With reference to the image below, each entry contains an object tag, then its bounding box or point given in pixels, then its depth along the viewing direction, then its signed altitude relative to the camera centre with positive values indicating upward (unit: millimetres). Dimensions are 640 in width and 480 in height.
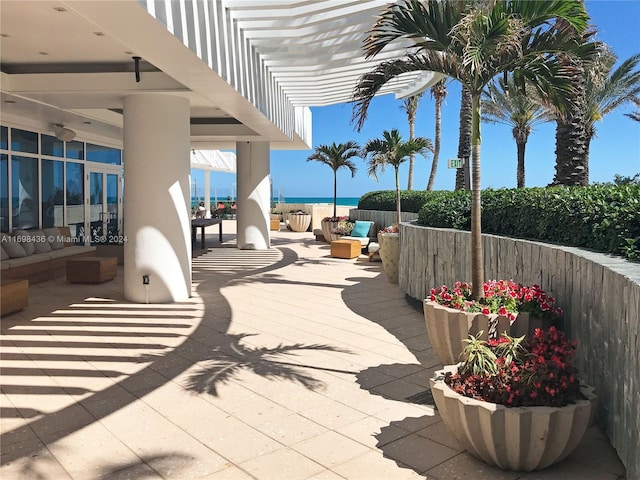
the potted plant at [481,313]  3812 -770
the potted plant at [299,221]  21234 -341
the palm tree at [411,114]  28153 +5702
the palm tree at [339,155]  19891 +2282
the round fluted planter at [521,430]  2637 -1136
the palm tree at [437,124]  21750 +4458
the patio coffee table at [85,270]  8953 -1013
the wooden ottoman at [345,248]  12633 -879
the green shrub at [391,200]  13664 +383
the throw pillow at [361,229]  14195 -443
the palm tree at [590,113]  8336 +2490
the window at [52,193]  11016 +418
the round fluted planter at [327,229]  16109 -512
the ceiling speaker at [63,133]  10586 +1654
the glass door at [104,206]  12961 +183
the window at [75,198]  12008 +346
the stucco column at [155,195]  7180 +259
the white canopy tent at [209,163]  22641 +2338
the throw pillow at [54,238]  10211 -522
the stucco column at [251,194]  14312 +525
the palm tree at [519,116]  20062 +4008
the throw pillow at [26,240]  9141 -509
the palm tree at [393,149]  13120 +1670
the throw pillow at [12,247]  8641 -589
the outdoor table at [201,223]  13252 -273
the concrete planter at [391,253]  8820 -705
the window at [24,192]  9945 +411
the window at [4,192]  9531 +375
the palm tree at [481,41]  4039 +1429
